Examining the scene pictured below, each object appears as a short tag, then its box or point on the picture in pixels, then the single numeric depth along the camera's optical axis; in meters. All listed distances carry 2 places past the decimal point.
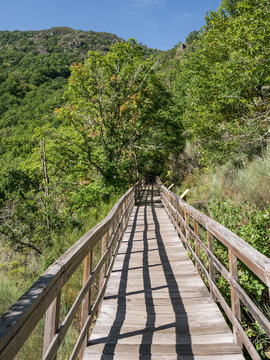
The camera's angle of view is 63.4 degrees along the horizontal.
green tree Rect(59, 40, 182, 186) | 12.70
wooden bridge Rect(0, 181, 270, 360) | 1.40
